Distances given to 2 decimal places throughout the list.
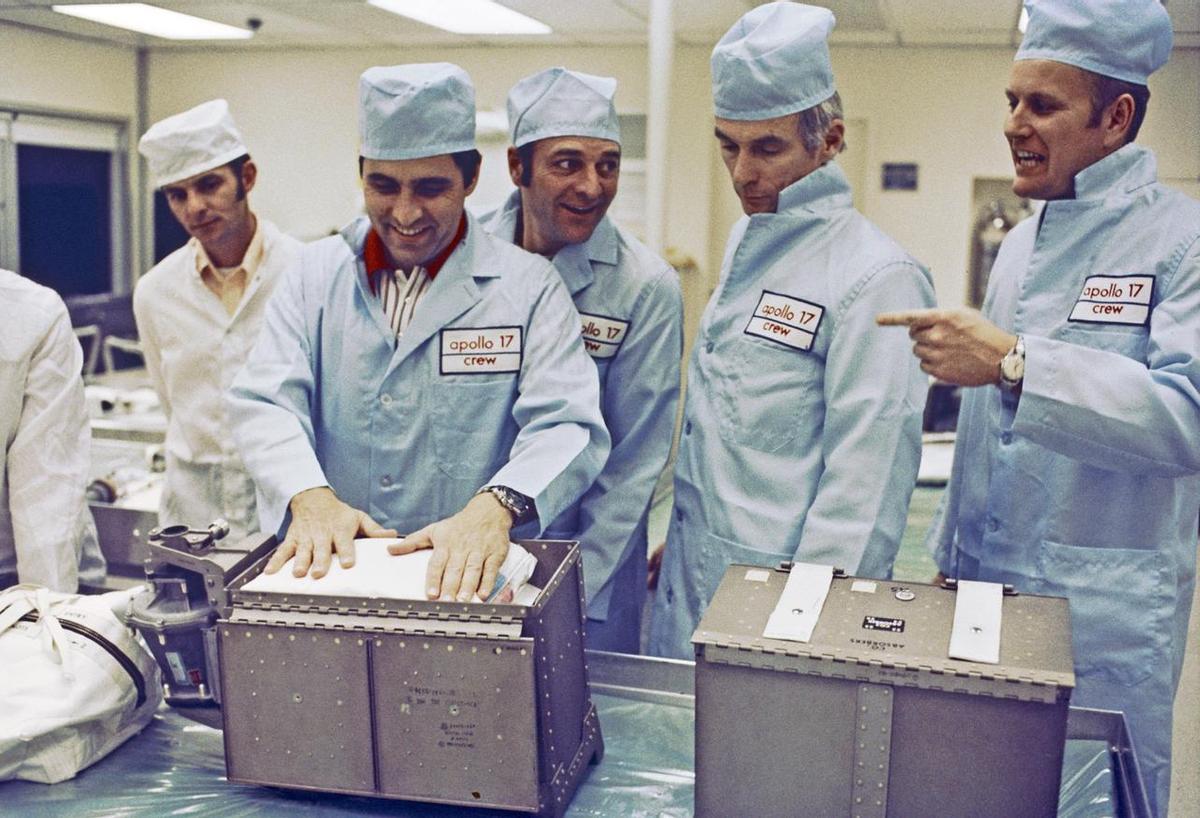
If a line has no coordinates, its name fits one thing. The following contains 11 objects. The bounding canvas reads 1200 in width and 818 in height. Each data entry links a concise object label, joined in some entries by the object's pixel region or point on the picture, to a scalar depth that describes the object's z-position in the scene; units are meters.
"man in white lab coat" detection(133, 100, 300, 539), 2.43
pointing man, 1.49
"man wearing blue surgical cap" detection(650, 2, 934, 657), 1.55
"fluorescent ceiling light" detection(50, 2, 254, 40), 3.23
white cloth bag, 1.33
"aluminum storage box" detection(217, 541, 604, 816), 1.19
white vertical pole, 3.70
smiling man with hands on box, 1.63
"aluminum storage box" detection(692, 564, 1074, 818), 1.08
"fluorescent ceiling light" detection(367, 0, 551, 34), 5.35
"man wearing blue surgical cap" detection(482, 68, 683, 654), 1.90
